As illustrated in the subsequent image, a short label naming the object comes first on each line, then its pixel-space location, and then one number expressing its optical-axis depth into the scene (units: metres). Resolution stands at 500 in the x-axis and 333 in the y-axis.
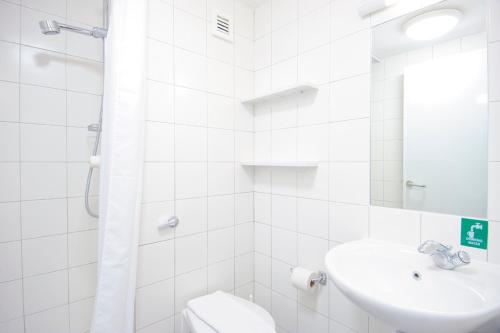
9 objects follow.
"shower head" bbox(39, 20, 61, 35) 1.10
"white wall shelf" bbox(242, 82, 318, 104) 1.37
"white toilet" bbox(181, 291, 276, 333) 1.11
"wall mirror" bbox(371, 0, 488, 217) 0.93
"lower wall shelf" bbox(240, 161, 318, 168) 1.37
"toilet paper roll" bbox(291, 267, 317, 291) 1.33
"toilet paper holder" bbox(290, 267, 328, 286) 1.37
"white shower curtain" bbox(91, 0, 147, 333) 1.08
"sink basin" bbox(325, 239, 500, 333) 0.63
